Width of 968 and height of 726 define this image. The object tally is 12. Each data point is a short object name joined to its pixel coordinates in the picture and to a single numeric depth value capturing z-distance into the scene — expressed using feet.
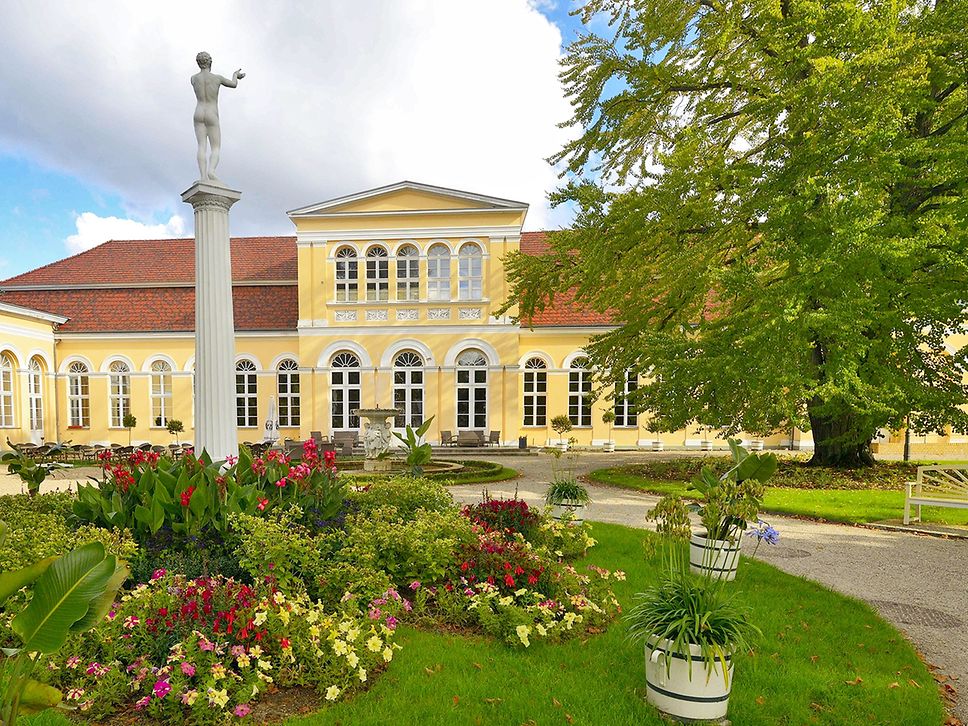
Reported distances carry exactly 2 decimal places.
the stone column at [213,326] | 27.58
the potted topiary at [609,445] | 69.82
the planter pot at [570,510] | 24.95
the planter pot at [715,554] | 17.20
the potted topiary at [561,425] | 63.15
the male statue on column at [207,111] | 26.91
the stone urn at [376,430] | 53.62
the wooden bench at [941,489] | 27.43
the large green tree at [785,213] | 32.63
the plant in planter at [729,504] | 13.47
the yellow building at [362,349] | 69.21
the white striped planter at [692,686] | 10.80
